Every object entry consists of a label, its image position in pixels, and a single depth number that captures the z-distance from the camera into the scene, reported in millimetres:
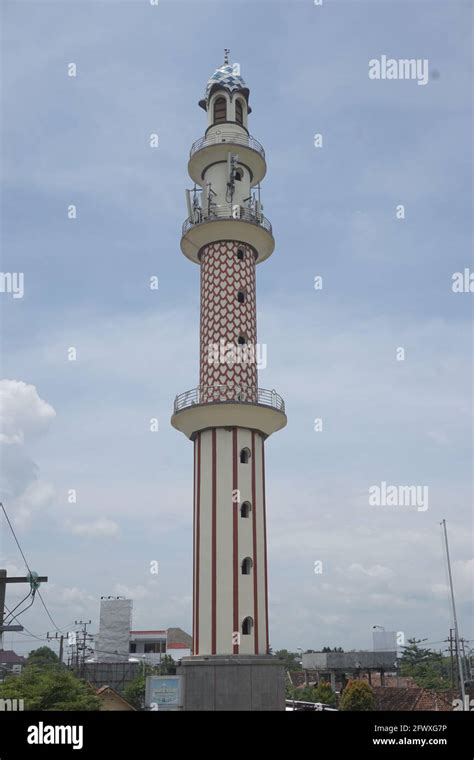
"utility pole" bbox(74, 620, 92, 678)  64688
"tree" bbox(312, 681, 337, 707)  62062
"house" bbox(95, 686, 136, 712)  49125
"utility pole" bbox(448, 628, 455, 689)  65969
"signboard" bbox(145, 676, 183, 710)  33000
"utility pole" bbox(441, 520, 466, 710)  47656
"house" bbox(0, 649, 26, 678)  124500
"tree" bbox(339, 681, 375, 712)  55031
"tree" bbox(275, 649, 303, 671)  107619
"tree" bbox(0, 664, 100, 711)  33812
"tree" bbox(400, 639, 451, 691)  84250
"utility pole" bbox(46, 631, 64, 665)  63194
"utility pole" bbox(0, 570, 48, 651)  24094
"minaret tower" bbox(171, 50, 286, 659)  33531
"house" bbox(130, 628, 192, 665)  91062
